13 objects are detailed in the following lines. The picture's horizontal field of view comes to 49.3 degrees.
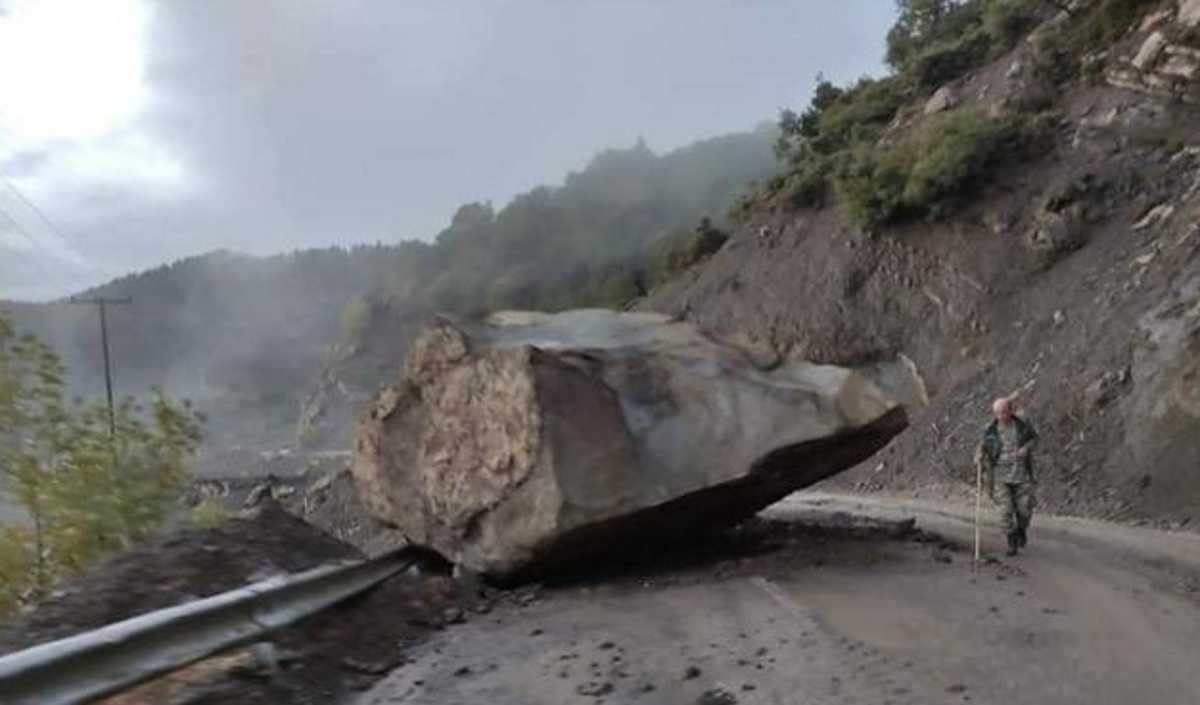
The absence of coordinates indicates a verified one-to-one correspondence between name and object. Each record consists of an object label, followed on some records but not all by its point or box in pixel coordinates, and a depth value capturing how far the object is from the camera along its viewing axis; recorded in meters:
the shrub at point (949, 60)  43.62
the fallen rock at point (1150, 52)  30.92
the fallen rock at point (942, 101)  40.66
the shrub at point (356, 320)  116.75
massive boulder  13.23
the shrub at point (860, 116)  47.34
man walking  14.41
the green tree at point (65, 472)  13.41
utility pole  36.47
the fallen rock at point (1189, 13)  30.30
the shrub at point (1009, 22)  41.34
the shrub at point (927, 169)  34.28
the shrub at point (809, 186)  43.94
